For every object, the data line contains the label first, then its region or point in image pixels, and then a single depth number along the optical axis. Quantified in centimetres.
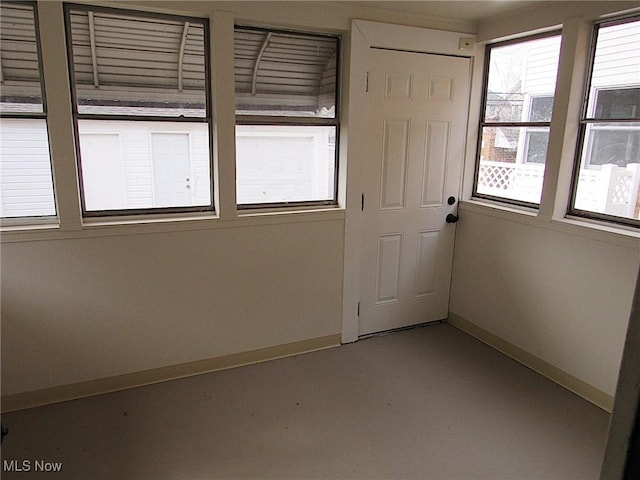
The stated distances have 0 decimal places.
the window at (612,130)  242
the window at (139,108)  239
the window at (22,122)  220
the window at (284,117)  277
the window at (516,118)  288
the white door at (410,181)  311
